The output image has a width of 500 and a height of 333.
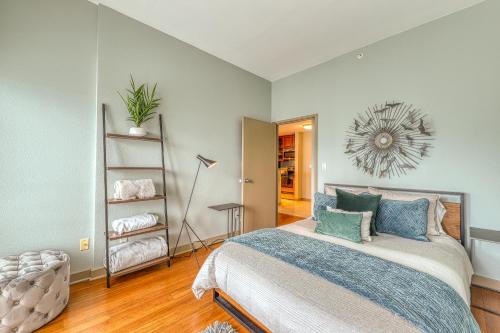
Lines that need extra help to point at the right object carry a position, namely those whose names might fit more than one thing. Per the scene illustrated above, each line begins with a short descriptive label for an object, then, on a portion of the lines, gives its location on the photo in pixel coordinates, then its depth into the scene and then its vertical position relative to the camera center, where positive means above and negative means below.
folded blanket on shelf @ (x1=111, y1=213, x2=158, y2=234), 2.22 -0.63
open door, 3.60 -0.14
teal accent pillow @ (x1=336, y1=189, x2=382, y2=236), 2.19 -0.40
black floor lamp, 2.82 -0.82
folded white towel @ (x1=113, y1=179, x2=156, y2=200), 2.25 -0.26
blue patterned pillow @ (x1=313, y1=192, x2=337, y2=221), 2.54 -0.43
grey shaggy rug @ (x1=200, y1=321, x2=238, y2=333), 1.54 -1.21
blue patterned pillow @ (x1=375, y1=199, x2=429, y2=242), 2.00 -0.52
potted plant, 2.38 +0.72
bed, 1.01 -0.70
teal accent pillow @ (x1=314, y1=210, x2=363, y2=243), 1.92 -0.56
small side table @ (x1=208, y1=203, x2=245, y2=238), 3.52 -0.94
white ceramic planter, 2.36 +0.39
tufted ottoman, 1.42 -0.91
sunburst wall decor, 2.52 +0.36
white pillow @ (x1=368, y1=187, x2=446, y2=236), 2.09 -0.36
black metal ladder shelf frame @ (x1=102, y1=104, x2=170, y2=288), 2.13 -0.39
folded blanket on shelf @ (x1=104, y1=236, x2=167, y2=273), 2.15 -0.95
